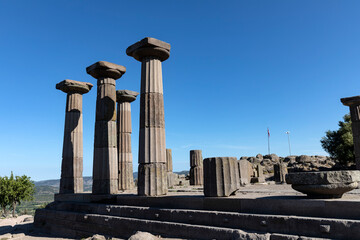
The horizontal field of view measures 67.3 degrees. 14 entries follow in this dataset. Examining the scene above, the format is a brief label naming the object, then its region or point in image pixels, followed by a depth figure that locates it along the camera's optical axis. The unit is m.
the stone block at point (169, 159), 22.52
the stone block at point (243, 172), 15.60
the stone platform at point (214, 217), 5.41
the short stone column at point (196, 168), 21.36
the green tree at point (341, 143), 31.05
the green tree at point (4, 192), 28.73
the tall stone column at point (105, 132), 11.51
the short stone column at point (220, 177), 7.66
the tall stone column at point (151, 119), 9.36
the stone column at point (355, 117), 16.06
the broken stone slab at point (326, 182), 5.74
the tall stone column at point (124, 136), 16.14
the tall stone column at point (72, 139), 14.22
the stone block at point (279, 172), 22.00
